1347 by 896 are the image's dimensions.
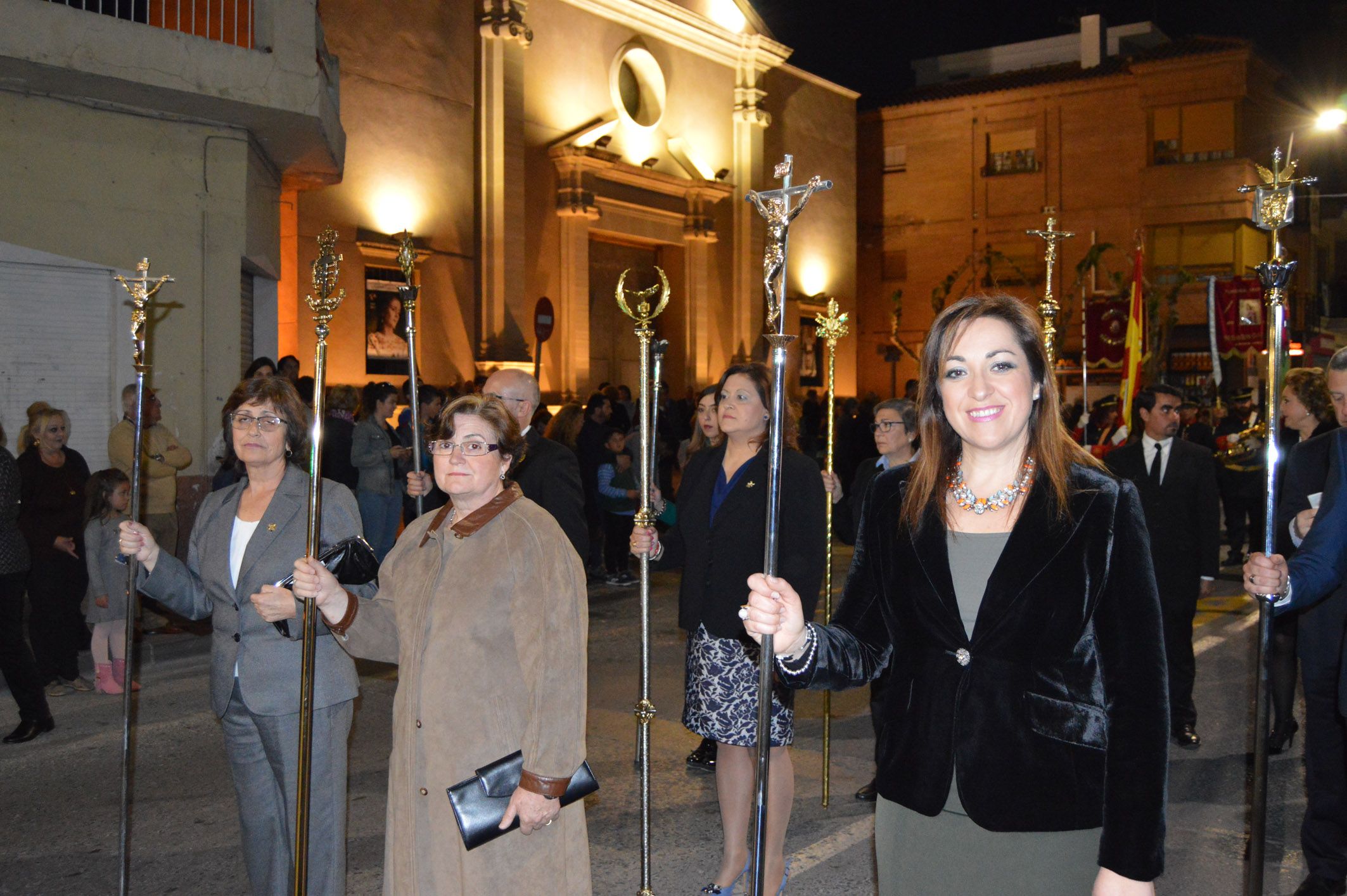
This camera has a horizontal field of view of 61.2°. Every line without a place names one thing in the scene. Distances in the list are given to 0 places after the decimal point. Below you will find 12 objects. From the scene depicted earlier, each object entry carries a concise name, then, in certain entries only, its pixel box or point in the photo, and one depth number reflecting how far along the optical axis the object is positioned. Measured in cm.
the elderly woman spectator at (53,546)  810
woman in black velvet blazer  243
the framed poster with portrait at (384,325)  1764
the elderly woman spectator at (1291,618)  686
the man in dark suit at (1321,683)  461
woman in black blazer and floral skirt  462
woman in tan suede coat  331
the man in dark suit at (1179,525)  698
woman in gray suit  401
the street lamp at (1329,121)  1110
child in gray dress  787
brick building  3359
